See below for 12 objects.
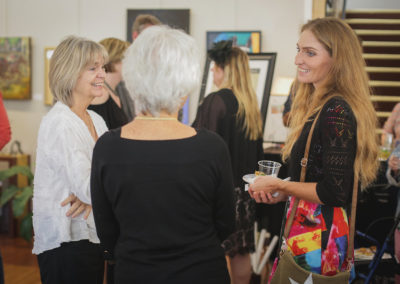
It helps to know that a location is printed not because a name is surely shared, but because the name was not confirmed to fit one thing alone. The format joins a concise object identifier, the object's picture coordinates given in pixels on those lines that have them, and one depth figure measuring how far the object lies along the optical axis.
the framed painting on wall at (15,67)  5.83
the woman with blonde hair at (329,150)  1.41
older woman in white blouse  1.62
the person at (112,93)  2.60
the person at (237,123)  2.63
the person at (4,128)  2.46
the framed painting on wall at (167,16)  5.48
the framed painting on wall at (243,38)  5.33
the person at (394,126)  3.41
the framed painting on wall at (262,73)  4.37
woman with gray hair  1.14
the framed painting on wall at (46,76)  5.83
